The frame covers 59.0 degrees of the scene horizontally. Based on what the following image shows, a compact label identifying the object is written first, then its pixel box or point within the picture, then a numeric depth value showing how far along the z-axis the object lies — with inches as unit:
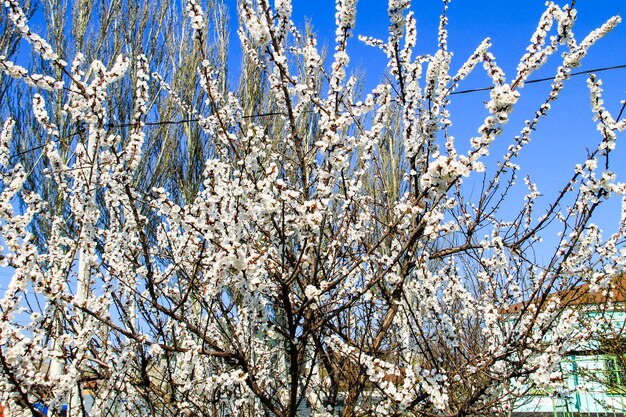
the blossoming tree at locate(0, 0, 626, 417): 86.7
